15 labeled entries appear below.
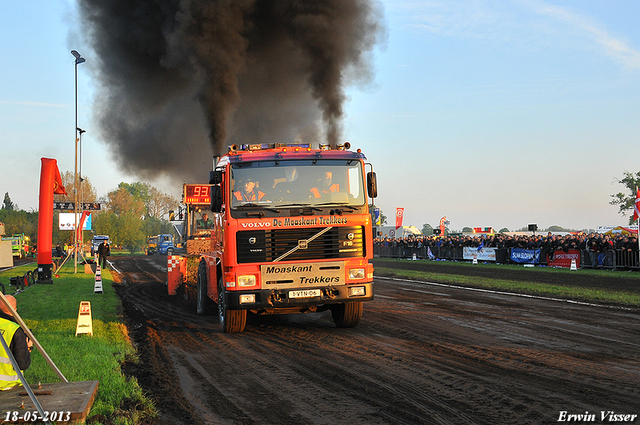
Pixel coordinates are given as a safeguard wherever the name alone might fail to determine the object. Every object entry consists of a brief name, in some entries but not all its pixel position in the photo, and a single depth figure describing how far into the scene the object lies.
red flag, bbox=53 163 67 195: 20.62
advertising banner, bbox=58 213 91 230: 50.13
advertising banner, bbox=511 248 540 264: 26.41
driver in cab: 8.71
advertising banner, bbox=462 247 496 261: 29.53
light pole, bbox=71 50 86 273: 29.52
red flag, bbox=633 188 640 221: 21.65
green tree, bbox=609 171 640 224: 65.94
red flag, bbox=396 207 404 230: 43.62
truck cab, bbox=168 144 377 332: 8.56
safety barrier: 22.03
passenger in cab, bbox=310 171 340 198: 8.85
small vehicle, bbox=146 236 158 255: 60.80
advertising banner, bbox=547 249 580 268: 24.18
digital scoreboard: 14.08
